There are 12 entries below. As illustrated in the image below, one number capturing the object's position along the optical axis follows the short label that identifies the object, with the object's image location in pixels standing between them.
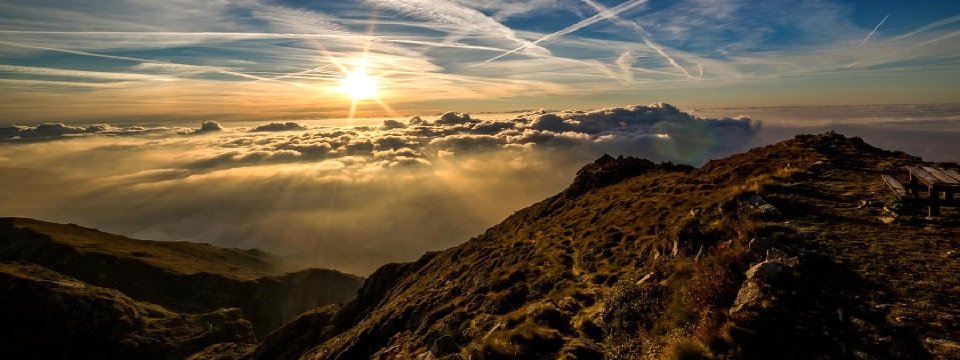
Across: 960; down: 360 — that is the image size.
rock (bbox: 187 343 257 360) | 88.00
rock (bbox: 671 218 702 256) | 15.98
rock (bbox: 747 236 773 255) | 12.11
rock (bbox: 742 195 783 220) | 15.59
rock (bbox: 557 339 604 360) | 12.14
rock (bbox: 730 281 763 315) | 9.64
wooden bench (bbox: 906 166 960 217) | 13.61
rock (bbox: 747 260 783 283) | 10.43
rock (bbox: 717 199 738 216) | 17.46
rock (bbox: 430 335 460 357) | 16.47
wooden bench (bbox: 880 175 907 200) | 15.36
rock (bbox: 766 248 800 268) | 10.90
